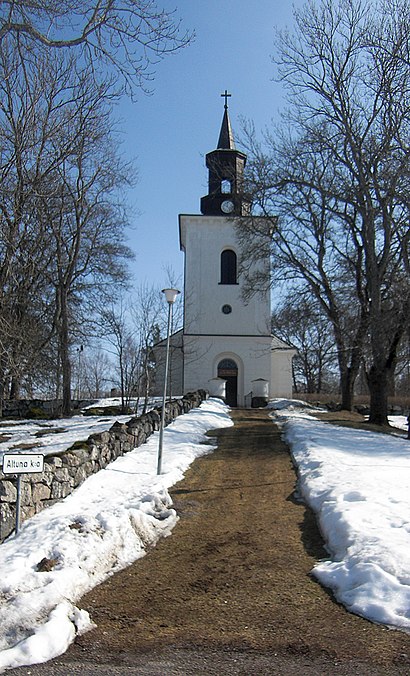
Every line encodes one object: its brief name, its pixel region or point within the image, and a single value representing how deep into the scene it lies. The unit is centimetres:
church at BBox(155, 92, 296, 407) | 3891
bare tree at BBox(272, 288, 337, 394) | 2666
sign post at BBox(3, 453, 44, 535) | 732
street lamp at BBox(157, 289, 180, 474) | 1168
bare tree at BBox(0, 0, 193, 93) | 884
